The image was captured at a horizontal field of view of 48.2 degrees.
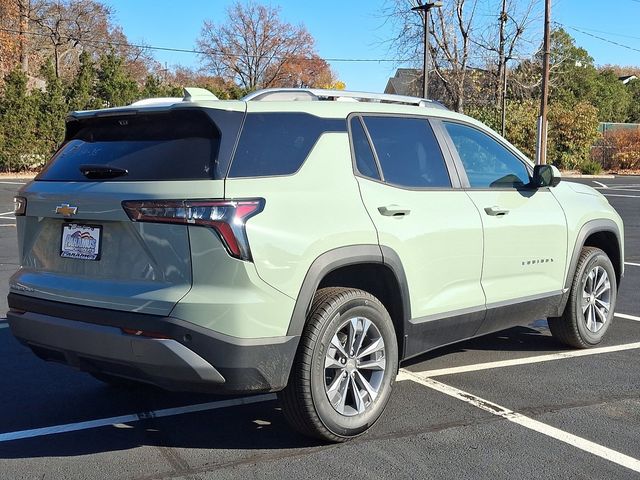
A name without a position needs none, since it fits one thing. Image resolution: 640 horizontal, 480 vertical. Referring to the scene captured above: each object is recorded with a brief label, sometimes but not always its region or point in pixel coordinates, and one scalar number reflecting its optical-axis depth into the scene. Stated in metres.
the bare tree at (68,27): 48.09
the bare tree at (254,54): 66.25
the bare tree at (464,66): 39.75
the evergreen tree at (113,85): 35.59
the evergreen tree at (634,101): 55.91
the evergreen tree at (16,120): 32.31
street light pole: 28.55
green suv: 3.43
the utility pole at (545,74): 27.47
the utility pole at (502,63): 37.34
